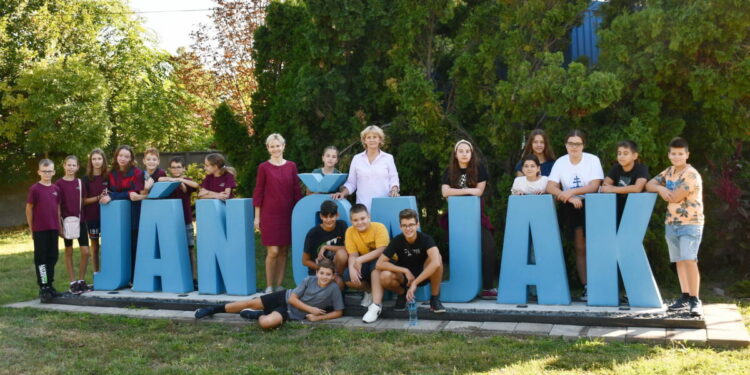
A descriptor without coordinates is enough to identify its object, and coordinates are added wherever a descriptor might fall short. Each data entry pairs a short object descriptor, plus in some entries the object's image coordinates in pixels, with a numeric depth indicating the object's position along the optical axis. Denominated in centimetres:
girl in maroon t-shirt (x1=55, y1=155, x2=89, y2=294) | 729
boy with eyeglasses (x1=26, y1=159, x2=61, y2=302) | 707
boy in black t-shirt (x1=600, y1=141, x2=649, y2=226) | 574
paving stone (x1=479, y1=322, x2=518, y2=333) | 532
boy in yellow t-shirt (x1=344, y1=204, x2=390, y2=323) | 587
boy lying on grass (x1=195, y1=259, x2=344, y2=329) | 588
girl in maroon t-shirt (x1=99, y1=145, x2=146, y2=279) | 745
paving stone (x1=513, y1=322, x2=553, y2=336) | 520
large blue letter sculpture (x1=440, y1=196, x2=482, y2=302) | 616
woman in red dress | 676
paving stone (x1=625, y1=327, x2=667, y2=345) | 486
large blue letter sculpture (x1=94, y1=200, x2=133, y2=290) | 748
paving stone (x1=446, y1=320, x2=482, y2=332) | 544
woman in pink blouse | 652
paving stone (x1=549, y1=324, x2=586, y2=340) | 506
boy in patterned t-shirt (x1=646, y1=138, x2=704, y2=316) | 525
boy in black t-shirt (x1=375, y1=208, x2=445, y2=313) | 571
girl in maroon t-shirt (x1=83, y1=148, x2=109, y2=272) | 752
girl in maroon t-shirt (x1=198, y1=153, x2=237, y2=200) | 725
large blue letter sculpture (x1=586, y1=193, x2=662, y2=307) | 559
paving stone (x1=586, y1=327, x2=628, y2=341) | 497
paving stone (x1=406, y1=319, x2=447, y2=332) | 550
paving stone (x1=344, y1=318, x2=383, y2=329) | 567
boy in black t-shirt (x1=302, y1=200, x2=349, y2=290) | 618
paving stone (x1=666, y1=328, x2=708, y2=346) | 478
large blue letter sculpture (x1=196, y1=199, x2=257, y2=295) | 686
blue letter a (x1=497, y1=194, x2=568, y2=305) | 591
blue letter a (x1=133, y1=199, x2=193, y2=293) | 713
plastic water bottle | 565
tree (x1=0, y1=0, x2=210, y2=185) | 1675
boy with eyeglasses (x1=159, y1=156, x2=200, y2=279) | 750
